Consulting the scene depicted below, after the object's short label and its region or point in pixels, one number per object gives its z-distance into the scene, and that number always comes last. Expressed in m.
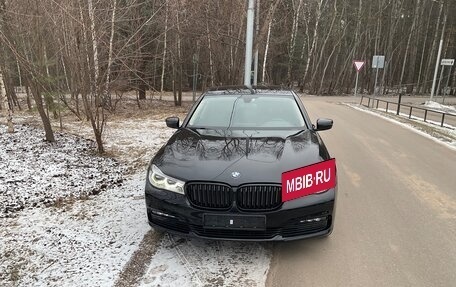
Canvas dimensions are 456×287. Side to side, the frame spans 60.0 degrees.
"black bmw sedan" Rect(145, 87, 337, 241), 3.61
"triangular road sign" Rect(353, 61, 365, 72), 24.73
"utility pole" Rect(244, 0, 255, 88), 12.03
